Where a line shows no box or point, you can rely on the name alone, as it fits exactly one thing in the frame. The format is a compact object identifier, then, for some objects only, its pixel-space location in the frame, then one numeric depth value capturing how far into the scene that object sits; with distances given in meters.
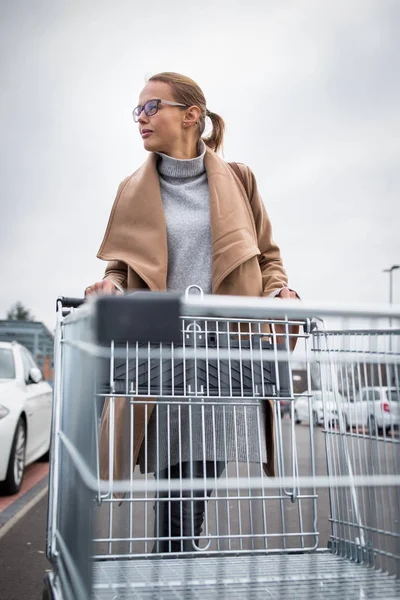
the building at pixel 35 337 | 18.05
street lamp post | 35.30
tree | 95.24
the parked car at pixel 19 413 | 5.96
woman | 2.32
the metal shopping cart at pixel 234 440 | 1.71
